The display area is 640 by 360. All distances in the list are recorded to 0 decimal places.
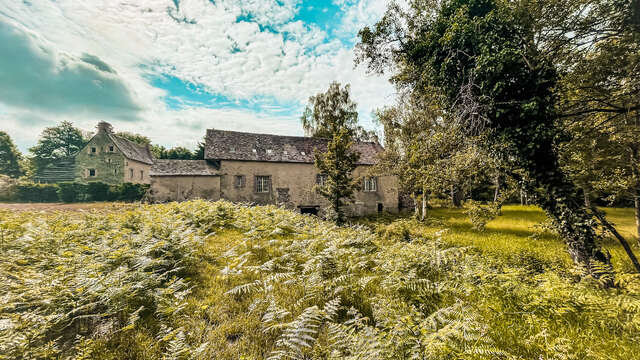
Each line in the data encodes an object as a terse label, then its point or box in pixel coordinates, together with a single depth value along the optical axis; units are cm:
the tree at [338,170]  1488
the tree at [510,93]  601
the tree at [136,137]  5331
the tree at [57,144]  4250
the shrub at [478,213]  783
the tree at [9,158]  3900
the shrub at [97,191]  2628
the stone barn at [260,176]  2091
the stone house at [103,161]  2925
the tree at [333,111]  2945
